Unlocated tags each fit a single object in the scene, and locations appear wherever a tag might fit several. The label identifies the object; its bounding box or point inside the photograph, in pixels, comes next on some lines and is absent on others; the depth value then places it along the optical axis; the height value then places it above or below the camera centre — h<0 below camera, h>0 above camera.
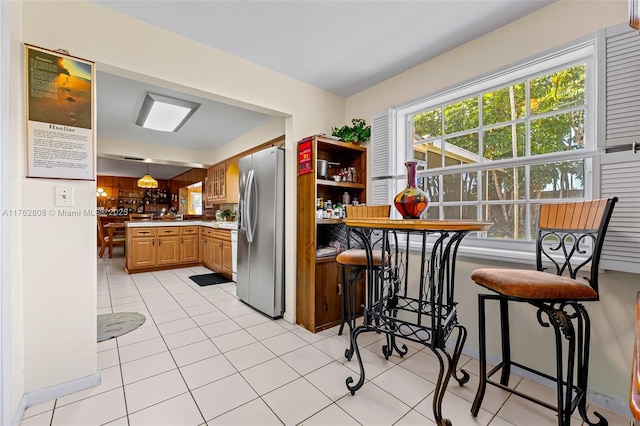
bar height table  1.41 -0.59
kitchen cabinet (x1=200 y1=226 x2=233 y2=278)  4.60 -0.69
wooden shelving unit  2.71 -0.57
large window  1.90 +0.53
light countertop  4.71 -0.23
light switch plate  1.73 +0.10
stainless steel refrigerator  3.01 -0.22
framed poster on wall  1.66 +0.60
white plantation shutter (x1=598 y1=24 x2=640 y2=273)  1.55 +0.40
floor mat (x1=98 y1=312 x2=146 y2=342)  2.59 -1.13
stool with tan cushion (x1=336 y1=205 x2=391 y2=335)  2.17 -0.38
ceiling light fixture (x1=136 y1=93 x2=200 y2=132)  3.39 +1.33
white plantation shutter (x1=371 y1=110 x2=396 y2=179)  2.87 +0.68
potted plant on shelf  3.09 +0.87
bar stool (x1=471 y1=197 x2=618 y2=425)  1.31 -0.37
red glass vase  1.74 +0.06
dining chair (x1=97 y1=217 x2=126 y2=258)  6.15 -0.67
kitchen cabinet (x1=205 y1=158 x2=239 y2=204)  5.45 +0.59
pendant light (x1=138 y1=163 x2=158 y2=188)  7.32 +0.76
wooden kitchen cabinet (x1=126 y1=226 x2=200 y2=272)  4.89 -0.68
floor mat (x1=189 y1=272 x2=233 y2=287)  4.38 -1.13
